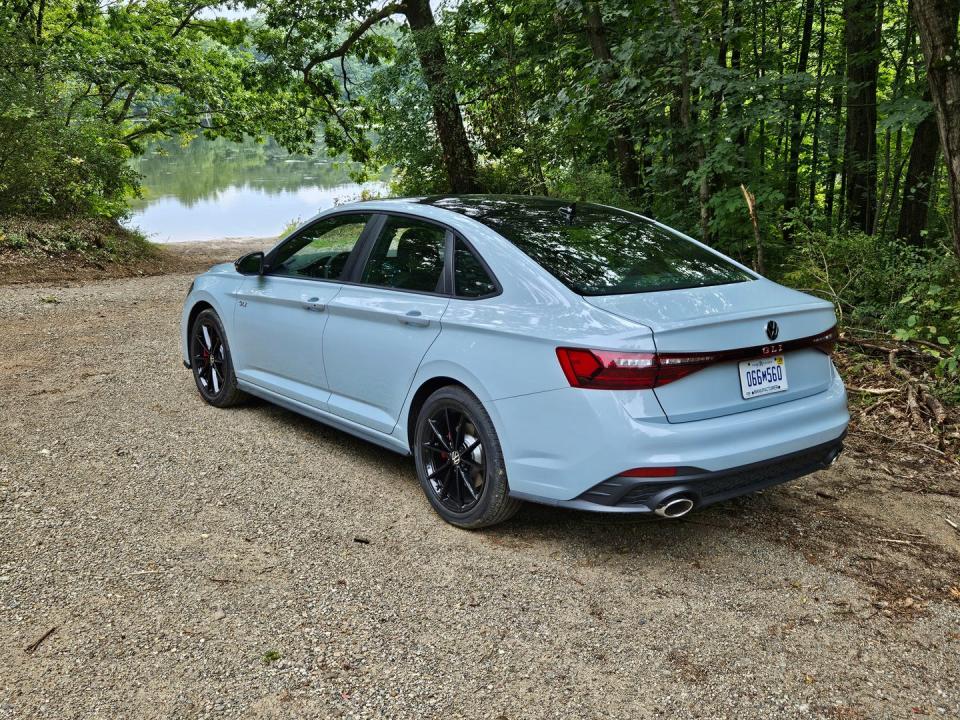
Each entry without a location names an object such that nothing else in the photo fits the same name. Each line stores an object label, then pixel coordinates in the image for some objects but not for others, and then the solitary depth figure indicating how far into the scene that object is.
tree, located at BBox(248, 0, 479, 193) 14.61
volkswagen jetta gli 3.17
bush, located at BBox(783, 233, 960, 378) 5.77
